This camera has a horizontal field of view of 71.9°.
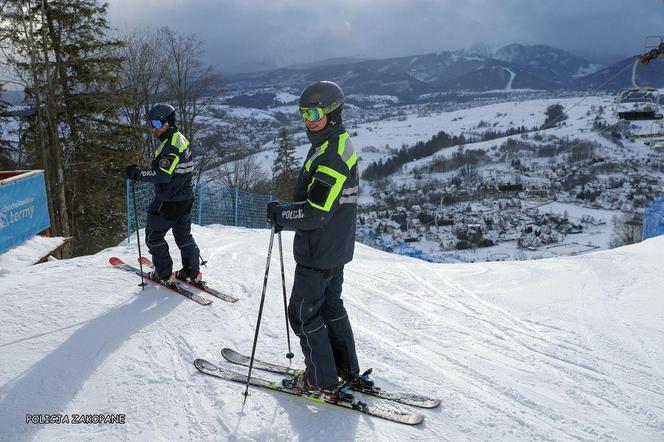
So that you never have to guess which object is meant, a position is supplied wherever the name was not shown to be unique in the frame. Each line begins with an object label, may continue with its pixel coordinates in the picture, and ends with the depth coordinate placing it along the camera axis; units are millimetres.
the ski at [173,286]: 5148
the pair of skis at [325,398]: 3137
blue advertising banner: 7762
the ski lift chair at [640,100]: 10102
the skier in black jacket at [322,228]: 2932
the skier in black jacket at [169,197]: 4979
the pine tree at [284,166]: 40938
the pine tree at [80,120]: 15961
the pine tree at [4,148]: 21516
